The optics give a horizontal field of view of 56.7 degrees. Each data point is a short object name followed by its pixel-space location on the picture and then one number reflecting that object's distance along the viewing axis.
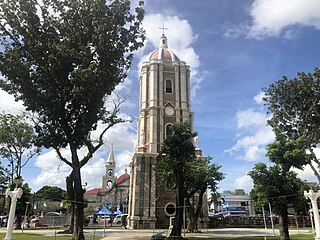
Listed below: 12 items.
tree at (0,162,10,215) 29.47
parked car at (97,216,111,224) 47.69
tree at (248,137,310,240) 15.89
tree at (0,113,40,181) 28.17
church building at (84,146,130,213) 69.47
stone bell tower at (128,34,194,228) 32.16
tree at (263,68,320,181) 24.03
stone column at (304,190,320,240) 12.54
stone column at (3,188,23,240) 12.85
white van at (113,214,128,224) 46.74
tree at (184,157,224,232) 26.89
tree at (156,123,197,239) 19.44
